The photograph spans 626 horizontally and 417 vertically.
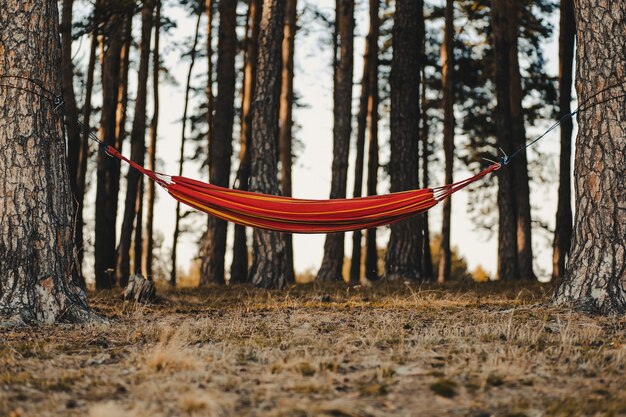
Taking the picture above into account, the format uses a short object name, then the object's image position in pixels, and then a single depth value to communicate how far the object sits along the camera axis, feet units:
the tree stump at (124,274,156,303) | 20.42
